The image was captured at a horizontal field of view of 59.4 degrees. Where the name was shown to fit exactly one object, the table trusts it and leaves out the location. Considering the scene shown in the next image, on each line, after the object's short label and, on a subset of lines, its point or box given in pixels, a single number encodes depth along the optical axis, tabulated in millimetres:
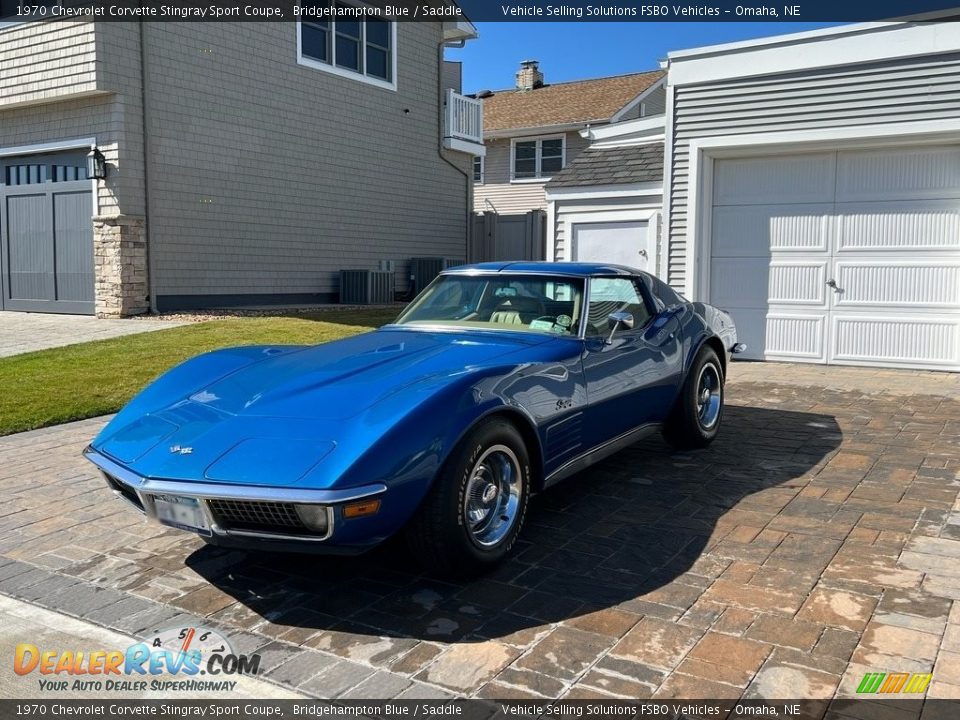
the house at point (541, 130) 24984
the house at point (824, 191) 9234
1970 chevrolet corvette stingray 3156
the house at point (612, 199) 11469
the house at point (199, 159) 13188
